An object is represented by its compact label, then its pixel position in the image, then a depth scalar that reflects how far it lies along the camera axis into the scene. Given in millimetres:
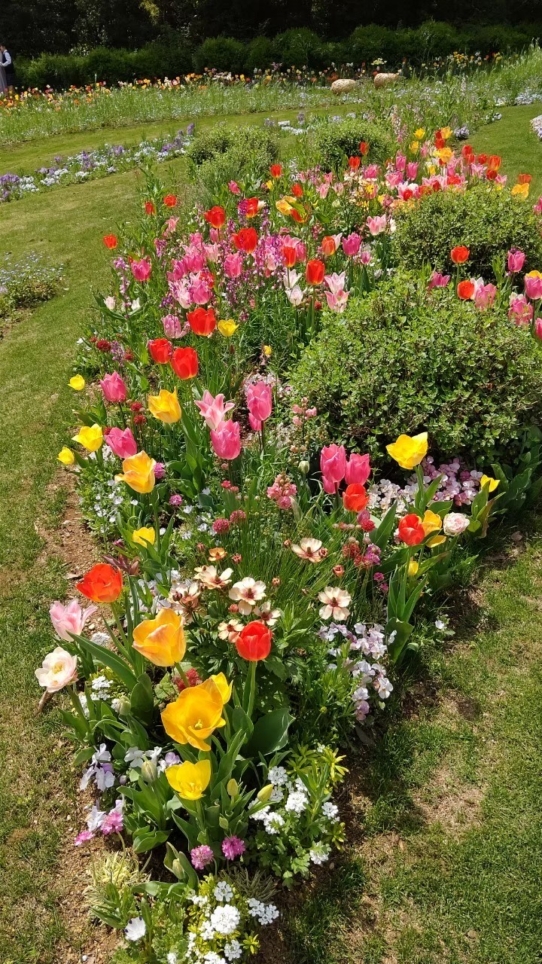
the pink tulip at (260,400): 2445
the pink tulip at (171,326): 3389
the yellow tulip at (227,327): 3043
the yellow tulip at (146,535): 2234
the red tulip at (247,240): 3543
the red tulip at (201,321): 2896
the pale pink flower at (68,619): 1973
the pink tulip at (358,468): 2207
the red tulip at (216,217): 3783
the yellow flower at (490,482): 2838
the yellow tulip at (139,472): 2094
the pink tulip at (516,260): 3713
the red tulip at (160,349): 2831
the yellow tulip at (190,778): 1557
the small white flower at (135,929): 1770
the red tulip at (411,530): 2273
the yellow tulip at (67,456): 2645
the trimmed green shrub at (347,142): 7637
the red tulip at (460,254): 3598
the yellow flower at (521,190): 4777
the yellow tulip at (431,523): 2424
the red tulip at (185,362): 2578
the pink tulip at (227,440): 2229
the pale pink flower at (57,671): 1939
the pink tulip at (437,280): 3751
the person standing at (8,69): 17266
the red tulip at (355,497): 2180
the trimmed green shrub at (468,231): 4457
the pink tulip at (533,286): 3479
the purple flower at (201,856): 1870
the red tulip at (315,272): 3322
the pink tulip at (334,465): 2209
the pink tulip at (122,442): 2324
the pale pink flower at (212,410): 2348
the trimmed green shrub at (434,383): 3197
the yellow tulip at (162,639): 1583
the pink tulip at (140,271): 3594
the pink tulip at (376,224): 4301
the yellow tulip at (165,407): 2352
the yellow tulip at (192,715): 1485
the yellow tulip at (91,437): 2436
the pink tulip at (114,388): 2781
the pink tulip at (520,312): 3609
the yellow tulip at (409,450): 2326
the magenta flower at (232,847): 1904
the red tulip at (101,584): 1797
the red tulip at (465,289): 3363
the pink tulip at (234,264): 3518
